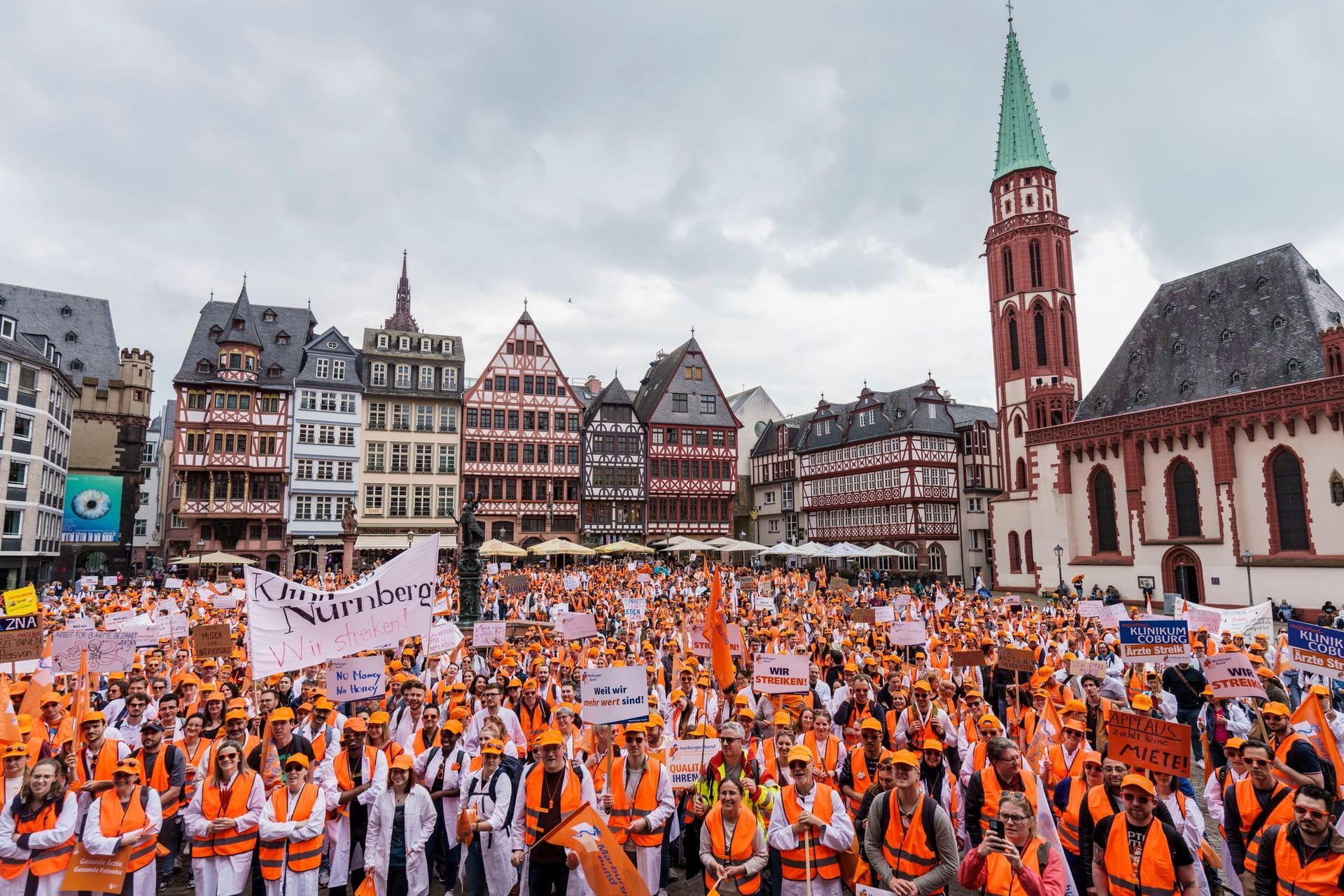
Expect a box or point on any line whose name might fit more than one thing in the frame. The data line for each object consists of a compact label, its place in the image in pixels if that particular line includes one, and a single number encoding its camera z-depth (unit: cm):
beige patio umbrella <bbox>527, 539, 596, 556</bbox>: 3319
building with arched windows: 3025
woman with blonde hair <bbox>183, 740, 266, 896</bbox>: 621
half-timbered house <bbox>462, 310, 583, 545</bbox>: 4997
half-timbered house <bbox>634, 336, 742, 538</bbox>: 5362
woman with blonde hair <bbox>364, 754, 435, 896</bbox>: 650
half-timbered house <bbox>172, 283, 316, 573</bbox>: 4372
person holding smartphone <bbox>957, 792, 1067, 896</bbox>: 479
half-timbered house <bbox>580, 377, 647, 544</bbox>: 5184
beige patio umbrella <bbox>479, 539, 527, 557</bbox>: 3325
